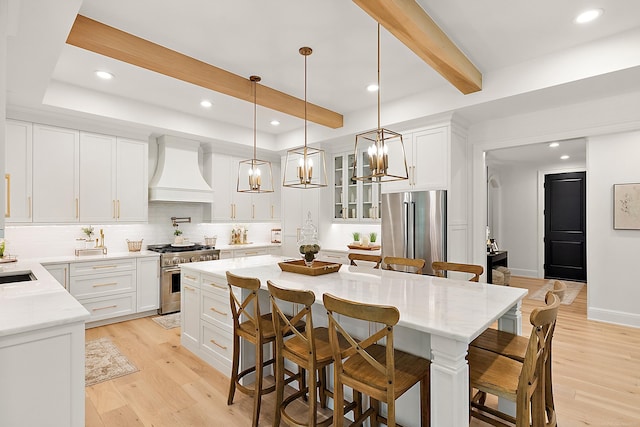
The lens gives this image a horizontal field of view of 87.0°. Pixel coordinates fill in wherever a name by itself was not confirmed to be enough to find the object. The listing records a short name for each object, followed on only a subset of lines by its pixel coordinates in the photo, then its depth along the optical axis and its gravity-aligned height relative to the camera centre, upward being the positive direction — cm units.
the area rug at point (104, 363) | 292 -140
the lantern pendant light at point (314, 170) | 575 +79
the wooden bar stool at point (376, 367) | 152 -81
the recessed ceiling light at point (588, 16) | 261 +156
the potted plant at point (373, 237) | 554 -40
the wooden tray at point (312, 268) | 281 -47
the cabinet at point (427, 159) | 429 +72
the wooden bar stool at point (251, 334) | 220 -84
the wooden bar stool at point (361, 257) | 360 -47
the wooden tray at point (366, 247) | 525 -53
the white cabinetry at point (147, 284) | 458 -96
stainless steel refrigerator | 427 -16
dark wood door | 689 -29
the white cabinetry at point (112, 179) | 439 +49
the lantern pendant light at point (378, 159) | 237 +39
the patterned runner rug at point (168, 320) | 427 -140
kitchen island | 150 -53
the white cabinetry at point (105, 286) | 412 -91
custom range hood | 498 +60
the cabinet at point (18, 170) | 386 +52
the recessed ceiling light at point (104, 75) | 353 +149
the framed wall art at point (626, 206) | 390 +7
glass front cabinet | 530 +33
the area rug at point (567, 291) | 543 -140
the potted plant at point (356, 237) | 581 -41
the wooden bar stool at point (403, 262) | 321 -47
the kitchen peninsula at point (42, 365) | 155 -72
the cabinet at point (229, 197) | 568 +31
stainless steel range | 474 -78
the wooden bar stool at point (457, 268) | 281 -48
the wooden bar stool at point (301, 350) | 186 -82
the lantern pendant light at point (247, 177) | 606 +68
